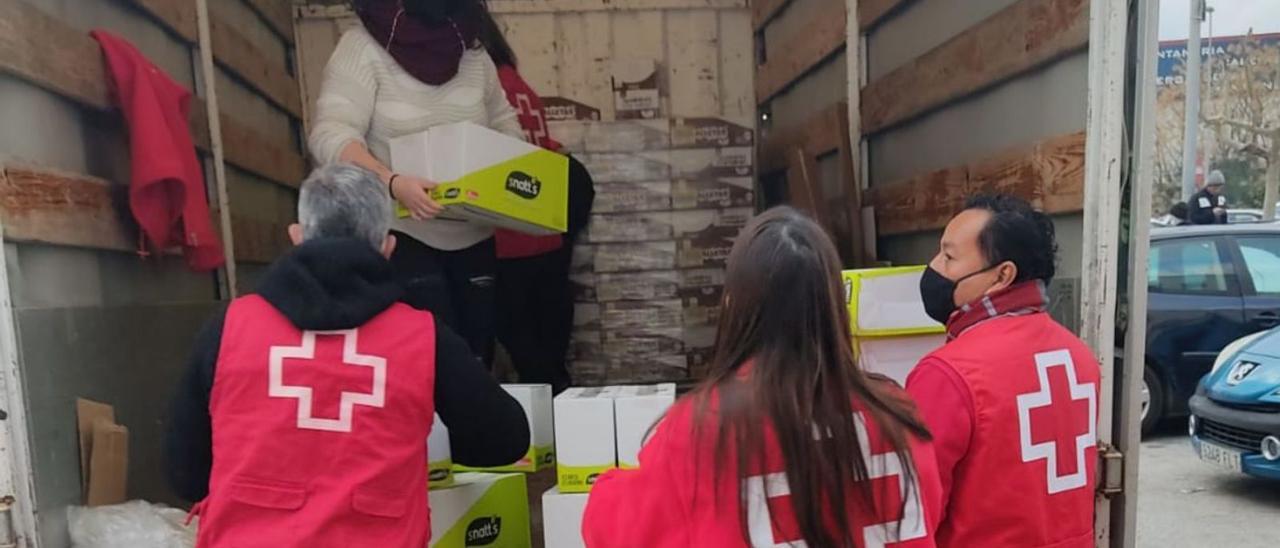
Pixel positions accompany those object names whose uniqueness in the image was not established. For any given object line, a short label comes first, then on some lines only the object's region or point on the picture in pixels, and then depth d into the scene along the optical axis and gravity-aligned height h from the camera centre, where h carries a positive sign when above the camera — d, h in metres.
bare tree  16.72 +2.13
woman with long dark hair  1.19 -0.32
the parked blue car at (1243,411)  4.18 -1.12
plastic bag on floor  2.05 -0.73
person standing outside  9.05 -0.04
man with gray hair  1.59 -0.32
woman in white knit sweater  2.54 +0.43
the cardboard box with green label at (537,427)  2.43 -0.61
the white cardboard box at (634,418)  2.17 -0.51
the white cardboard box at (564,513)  2.18 -0.76
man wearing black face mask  1.58 -0.39
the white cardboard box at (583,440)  2.17 -0.57
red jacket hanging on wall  2.52 +0.28
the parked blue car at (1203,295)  5.25 -0.61
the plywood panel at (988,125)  2.13 +0.28
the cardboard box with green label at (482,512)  2.16 -0.78
